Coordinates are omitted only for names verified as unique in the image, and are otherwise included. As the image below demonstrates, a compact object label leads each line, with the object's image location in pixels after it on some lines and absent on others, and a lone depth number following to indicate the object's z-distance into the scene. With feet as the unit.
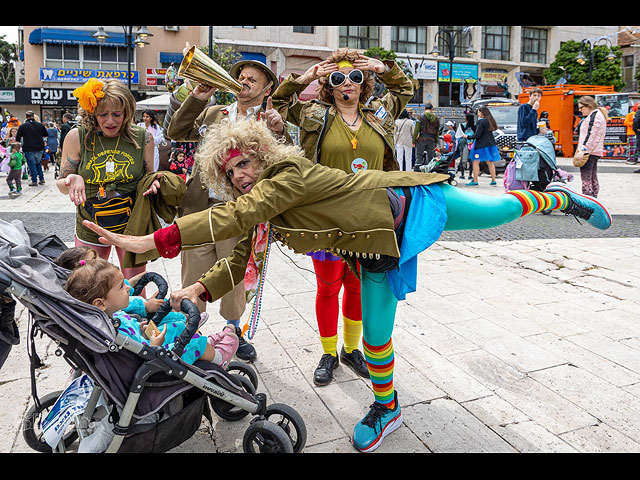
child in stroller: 7.70
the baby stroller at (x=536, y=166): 29.27
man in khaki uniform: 10.92
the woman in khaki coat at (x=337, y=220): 7.12
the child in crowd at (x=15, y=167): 37.11
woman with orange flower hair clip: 10.66
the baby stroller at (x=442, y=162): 29.38
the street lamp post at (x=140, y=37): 61.52
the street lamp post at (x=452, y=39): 81.53
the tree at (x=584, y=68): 106.32
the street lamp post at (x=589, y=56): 92.07
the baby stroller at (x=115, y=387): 6.92
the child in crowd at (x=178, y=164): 22.51
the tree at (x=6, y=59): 164.66
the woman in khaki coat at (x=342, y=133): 10.61
